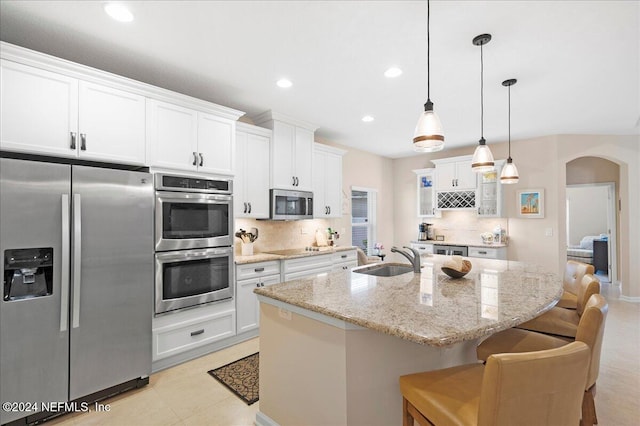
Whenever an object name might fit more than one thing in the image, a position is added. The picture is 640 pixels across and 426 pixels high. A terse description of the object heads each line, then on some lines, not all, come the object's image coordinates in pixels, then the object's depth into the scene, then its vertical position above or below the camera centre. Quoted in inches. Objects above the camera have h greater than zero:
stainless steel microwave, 157.9 +6.9
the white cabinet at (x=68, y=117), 82.1 +29.7
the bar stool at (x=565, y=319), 79.5 -29.0
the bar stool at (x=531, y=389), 39.3 -22.5
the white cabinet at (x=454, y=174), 221.8 +31.6
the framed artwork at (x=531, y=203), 201.6 +9.4
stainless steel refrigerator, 77.5 -17.5
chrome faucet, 97.0 -13.4
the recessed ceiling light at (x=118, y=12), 77.0 +52.5
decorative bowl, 85.8 -15.4
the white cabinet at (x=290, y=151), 158.7 +35.8
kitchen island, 53.5 -23.4
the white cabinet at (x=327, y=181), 185.0 +22.5
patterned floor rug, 95.3 -53.9
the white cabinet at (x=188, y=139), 109.8 +30.1
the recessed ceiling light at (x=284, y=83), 121.4 +53.6
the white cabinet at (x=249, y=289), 133.1 -31.1
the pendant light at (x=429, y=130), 77.4 +21.9
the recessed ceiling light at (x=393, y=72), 111.2 +53.1
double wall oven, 108.4 -8.7
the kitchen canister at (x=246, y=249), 151.3 -15.3
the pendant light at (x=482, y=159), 110.1 +20.8
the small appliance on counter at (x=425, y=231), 246.1 -11.1
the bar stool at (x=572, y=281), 101.8 -22.9
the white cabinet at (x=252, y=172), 145.2 +22.0
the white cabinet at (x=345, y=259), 180.5 -25.3
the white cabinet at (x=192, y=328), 109.3 -42.1
